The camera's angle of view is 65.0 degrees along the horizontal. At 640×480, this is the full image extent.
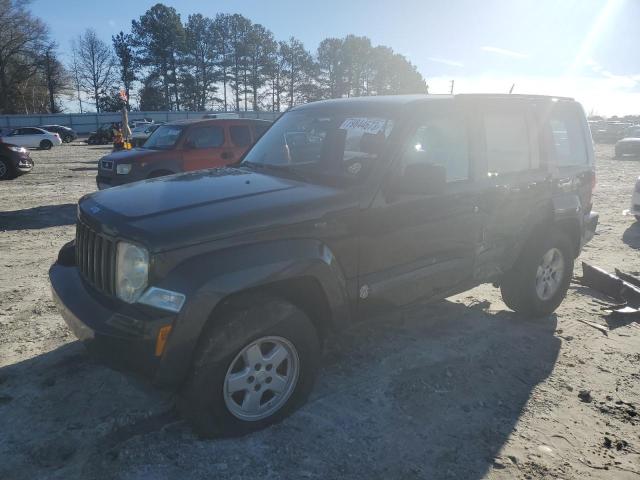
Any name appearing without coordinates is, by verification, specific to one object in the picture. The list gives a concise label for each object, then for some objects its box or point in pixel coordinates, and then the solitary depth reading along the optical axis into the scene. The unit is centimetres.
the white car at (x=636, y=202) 911
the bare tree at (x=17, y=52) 5482
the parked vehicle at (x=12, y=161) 1437
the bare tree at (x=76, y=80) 6702
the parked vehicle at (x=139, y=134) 2555
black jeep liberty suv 262
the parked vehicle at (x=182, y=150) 942
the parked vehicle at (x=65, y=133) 3813
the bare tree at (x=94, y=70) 6825
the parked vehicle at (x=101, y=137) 3769
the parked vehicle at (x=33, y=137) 3067
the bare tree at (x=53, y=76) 5947
